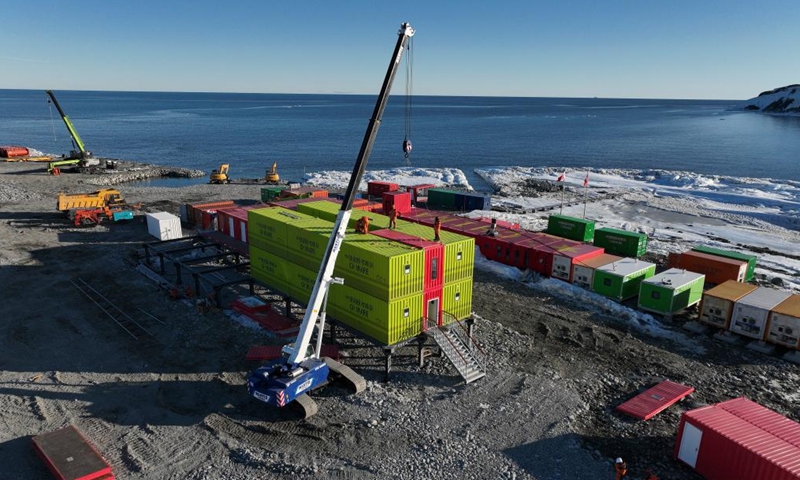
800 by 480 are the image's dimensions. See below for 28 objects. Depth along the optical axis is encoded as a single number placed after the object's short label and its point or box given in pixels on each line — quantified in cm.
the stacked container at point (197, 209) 4934
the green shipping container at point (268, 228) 2906
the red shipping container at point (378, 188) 6688
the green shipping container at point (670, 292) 3192
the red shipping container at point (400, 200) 5110
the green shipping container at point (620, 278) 3422
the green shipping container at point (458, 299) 2552
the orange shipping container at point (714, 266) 3694
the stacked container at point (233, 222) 3869
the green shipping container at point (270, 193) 6030
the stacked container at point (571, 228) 4731
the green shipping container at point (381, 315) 2331
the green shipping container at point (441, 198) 6450
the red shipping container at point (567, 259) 3691
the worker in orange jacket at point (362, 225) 2591
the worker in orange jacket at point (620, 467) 1670
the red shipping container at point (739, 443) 1622
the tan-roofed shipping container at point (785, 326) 2742
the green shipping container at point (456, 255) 2503
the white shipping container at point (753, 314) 2850
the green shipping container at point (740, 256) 3872
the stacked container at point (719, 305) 2984
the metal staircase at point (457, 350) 2342
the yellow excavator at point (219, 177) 7600
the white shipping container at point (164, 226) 4412
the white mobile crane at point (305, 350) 1978
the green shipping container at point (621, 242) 4340
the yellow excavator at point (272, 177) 7825
